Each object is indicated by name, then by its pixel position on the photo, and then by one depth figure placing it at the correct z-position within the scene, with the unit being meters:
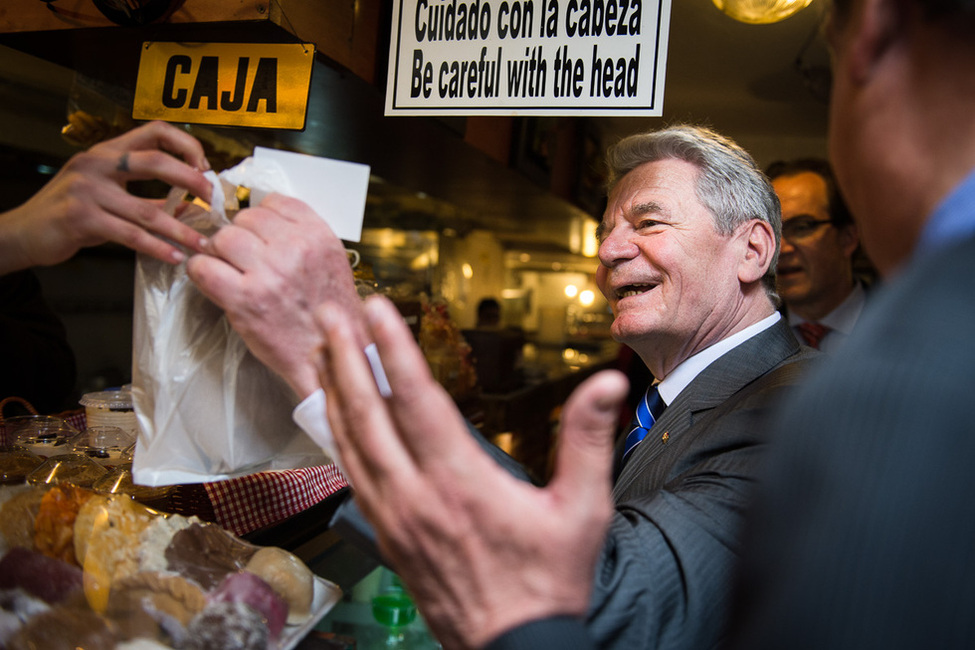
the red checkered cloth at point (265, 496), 1.29
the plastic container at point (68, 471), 1.22
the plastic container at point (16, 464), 1.23
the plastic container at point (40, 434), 1.46
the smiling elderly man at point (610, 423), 0.56
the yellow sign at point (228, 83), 1.47
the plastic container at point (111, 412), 1.55
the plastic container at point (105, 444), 1.41
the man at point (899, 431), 0.42
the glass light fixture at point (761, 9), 1.96
